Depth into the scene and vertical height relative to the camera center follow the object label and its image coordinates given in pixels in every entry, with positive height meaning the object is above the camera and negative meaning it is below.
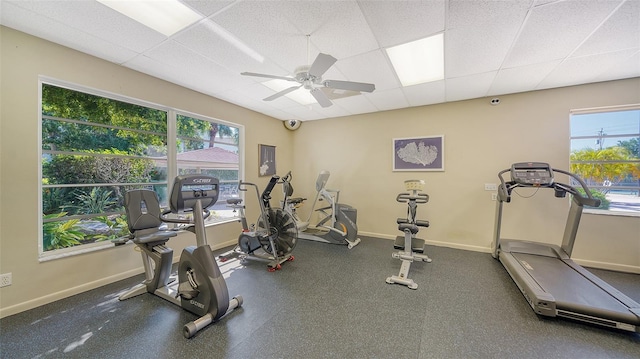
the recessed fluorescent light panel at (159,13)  1.82 +1.45
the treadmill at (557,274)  1.92 -1.10
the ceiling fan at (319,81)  1.99 +1.05
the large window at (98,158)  2.46 +0.22
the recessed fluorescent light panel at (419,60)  2.37 +1.46
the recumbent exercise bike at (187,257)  1.97 -0.84
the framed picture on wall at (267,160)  4.90 +0.38
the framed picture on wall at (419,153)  4.22 +0.50
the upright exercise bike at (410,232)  3.09 -0.78
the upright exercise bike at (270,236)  3.31 -0.93
